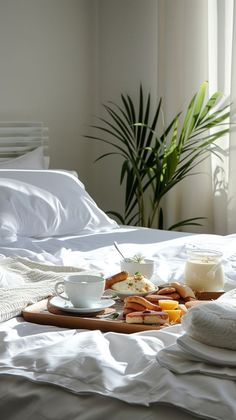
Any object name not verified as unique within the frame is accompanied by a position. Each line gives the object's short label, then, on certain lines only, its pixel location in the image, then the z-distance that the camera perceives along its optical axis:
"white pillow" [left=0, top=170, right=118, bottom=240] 3.41
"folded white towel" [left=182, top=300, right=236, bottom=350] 1.88
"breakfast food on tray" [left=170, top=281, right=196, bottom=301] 2.31
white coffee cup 2.17
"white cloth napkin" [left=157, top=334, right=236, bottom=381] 1.84
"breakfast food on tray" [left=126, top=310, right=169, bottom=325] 2.12
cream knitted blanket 2.25
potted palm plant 4.39
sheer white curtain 4.41
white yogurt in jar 2.40
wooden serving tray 2.10
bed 1.77
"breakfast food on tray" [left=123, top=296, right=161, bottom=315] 2.15
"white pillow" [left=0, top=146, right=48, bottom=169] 4.01
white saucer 2.17
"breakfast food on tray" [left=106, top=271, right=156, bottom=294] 2.31
